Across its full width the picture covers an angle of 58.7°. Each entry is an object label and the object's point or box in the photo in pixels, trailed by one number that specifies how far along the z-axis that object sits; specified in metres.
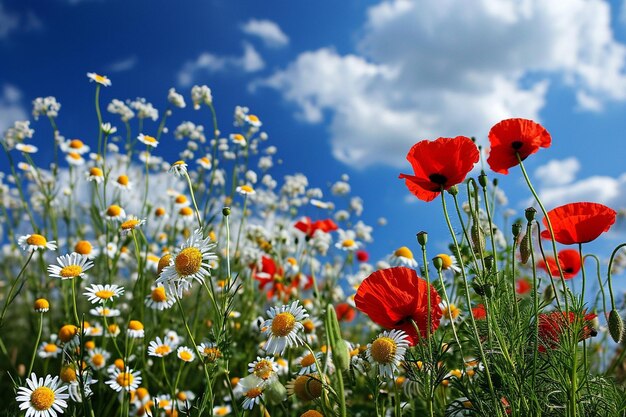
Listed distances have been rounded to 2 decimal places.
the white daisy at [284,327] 0.52
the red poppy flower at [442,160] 0.50
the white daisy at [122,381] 0.77
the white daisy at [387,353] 0.50
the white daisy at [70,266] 0.70
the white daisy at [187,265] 0.55
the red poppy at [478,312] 0.64
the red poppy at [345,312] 1.35
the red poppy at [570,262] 0.74
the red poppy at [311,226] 1.29
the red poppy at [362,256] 1.58
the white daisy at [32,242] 0.83
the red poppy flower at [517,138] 0.56
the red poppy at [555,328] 0.52
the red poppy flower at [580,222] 0.54
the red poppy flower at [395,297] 0.49
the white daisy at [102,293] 0.73
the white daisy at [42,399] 0.64
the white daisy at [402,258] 0.93
